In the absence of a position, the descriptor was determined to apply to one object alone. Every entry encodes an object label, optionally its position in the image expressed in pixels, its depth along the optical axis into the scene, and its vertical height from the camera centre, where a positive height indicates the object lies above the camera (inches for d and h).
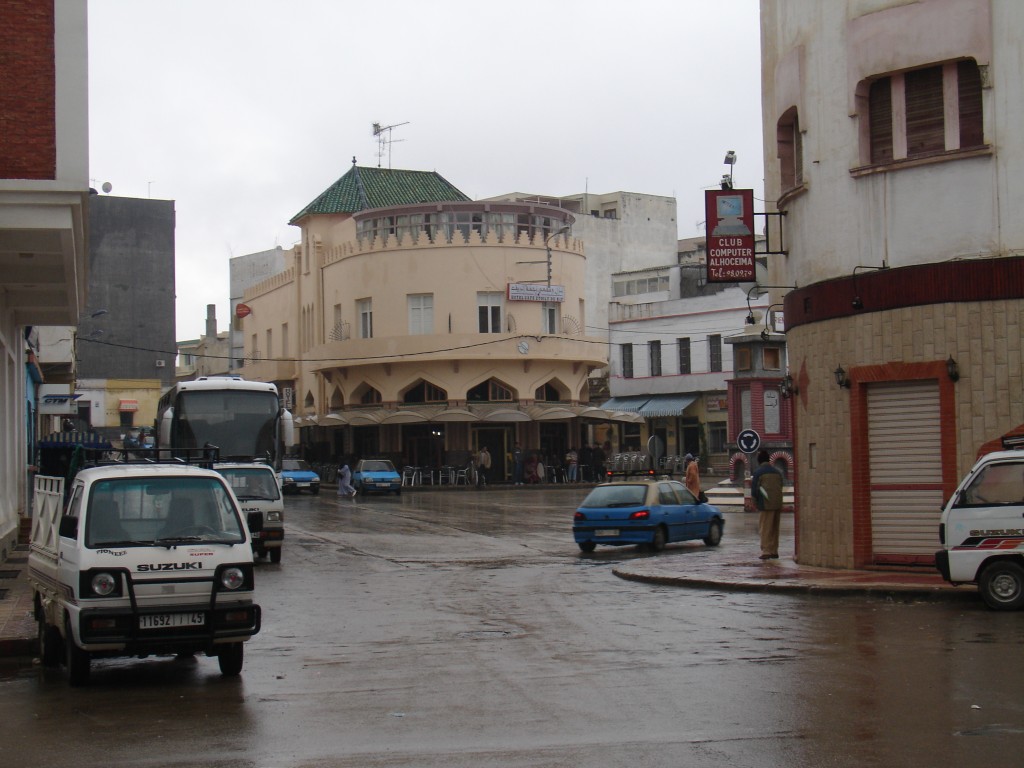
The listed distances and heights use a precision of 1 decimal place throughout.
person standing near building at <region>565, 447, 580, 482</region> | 2361.0 -82.5
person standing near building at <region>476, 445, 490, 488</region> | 2272.4 -80.0
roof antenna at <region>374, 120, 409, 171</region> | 3014.3 +680.9
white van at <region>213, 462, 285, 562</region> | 908.0 -52.8
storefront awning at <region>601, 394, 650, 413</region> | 2775.6 +31.4
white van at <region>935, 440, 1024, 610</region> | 569.1 -53.7
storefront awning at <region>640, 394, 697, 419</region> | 2677.2 +24.4
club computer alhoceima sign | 800.3 +113.9
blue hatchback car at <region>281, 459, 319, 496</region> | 2076.8 -87.1
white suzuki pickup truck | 410.0 -46.5
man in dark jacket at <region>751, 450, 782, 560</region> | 818.8 -55.0
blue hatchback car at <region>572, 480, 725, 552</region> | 970.1 -74.7
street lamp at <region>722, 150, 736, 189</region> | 1045.8 +208.6
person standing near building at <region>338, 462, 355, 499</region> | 2003.0 -90.1
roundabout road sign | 1298.0 -25.4
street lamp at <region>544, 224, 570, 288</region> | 2458.2 +355.2
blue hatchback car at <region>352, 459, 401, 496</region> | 1994.3 -85.3
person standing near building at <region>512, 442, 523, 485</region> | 2309.3 -82.3
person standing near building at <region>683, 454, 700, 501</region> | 1369.3 -65.3
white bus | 1213.1 +5.5
